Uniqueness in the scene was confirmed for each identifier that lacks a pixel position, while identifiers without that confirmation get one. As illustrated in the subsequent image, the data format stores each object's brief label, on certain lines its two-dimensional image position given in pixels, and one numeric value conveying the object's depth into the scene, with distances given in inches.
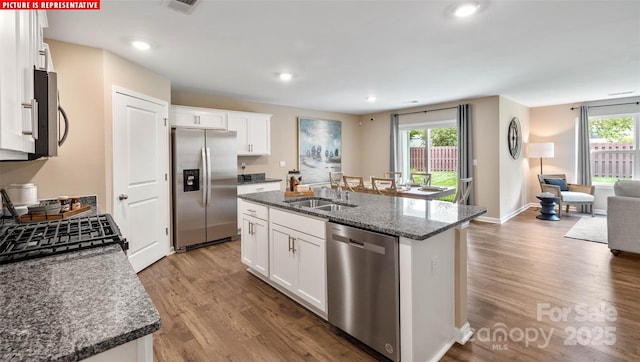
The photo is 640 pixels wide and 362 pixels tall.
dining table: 170.6
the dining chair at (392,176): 270.5
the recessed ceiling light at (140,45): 110.1
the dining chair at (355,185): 190.4
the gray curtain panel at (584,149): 249.4
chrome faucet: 119.8
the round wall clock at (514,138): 236.1
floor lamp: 250.4
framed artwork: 259.6
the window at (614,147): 237.5
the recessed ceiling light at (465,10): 86.0
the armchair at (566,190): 231.4
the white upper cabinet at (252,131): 205.3
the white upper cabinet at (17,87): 33.6
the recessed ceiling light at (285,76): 154.8
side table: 231.8
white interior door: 127.9
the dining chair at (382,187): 176.2
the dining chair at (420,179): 218.4
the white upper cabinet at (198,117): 175.2
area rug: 178.1
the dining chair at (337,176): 278.1
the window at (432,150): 255.4
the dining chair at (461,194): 174.6
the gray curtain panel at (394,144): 279.7
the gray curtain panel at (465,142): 229.6
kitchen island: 69.3
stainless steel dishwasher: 71.1
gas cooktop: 51.7
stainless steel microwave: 46.5
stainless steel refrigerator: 162.7
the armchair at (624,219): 141.3
